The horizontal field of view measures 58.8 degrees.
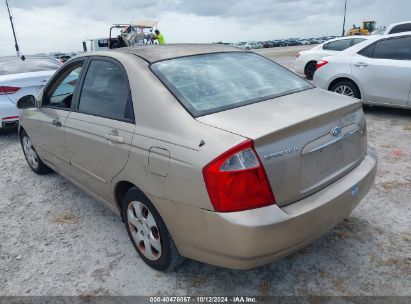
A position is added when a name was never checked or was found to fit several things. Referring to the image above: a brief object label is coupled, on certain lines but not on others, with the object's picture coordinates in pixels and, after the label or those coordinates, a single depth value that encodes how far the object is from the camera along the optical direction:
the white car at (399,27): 9.69
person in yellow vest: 16.28
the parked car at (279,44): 69.26
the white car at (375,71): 6.13
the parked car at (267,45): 66.38
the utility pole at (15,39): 25.95
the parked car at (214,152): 2.04
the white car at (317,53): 11.50
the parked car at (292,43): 70.50
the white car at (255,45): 64.11
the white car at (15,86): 6.42
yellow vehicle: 47.10
